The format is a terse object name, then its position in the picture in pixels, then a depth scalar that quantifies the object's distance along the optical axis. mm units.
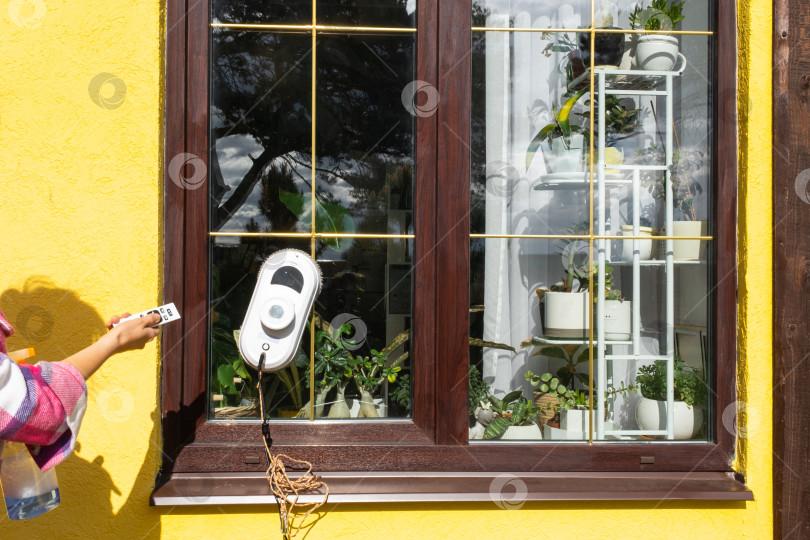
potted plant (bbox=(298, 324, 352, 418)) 2053
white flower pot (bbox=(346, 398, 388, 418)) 2051
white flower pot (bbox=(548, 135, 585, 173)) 2152
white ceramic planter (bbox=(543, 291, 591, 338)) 2127
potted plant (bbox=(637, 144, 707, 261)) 2127
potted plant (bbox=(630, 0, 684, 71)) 2145
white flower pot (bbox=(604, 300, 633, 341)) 2129
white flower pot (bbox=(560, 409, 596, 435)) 2102
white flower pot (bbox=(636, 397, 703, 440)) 2098
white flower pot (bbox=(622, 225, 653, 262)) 2146
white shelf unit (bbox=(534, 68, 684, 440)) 2117
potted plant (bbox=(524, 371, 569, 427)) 2119
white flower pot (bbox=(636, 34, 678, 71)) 2145
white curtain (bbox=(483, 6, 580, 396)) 2117
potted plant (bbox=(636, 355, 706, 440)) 2100
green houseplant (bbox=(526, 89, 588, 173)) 2152
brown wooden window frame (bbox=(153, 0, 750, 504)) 1948
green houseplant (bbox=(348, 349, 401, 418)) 2053
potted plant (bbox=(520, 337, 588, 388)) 2125
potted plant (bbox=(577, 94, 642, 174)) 2150
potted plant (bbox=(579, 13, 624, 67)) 2139
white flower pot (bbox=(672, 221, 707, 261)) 2119
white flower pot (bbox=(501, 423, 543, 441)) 2092
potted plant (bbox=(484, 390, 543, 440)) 2090
